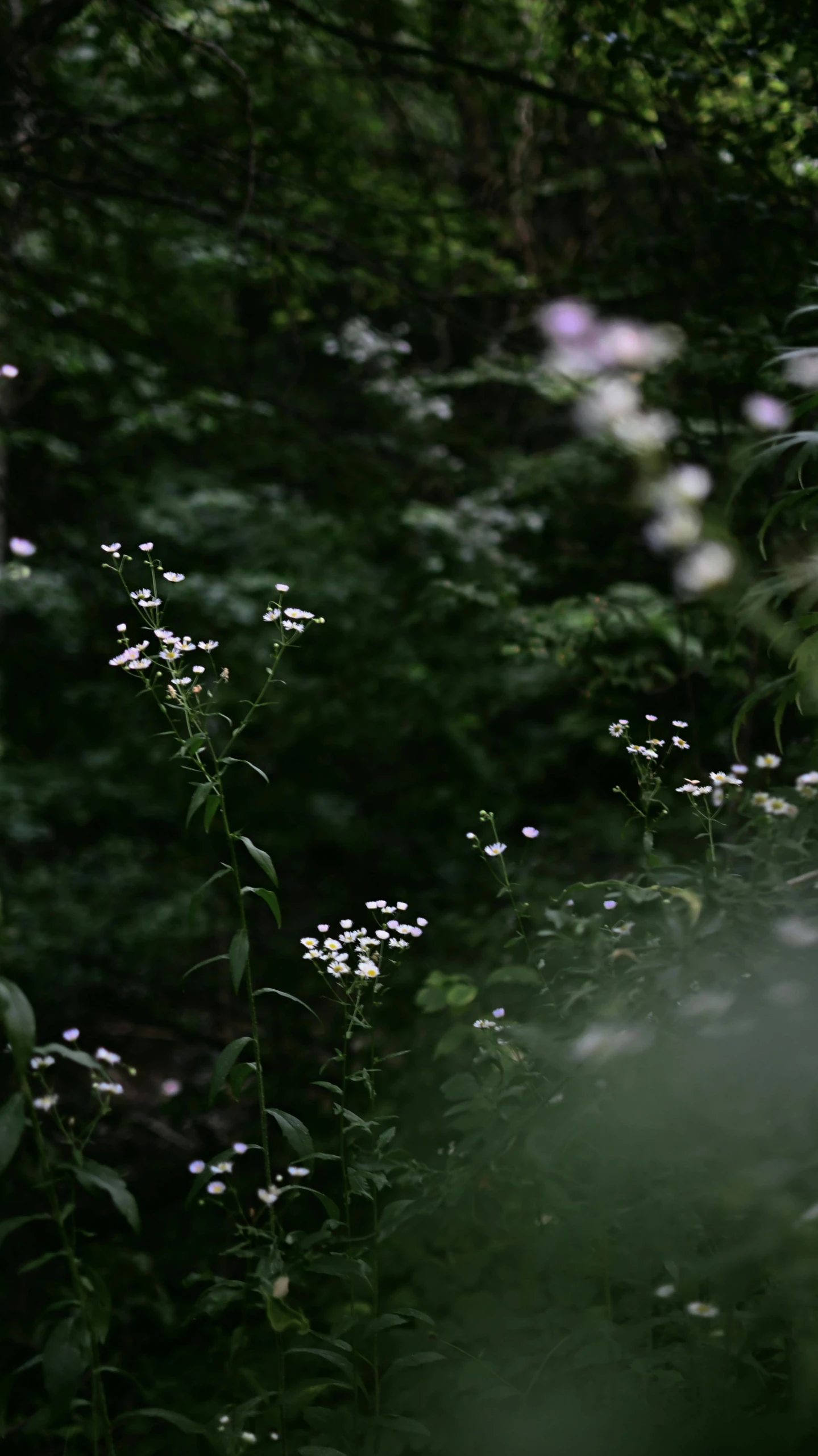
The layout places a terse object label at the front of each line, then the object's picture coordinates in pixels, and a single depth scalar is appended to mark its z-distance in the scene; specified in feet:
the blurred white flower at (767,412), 7.69
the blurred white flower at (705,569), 8.38
